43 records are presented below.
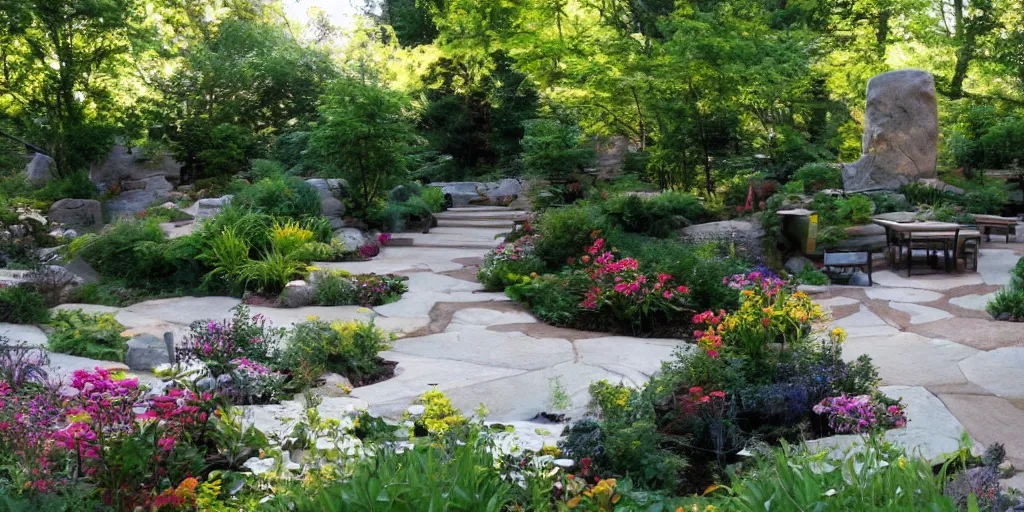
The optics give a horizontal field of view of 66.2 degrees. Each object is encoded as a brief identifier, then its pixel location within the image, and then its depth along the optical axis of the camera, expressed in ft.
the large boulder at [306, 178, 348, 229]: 39.45
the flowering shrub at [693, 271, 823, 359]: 15.20
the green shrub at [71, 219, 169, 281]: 27.86
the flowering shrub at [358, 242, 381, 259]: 34.60
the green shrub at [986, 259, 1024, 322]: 21.21
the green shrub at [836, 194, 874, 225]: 33.17
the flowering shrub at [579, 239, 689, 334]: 20.97
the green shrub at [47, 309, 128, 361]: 16.61
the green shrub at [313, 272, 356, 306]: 24.61
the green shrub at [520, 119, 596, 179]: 41.29
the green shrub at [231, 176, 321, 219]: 34.09
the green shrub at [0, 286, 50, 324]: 19.88
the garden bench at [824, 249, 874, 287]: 27.45
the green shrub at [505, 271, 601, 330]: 22.38
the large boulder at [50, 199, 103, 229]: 45.29
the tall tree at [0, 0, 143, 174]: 49.62
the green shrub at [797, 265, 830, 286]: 28.07
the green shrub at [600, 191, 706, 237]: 32.55
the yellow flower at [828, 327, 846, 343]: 14.45
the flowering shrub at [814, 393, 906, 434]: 12.09
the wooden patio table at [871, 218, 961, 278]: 28.40
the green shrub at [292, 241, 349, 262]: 29.12
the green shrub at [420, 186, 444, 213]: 48.18
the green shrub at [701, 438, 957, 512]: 7.41
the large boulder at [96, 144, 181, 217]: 49.96
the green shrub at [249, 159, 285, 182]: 42.16
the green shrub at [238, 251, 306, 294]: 25.98
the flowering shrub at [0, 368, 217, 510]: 9.14
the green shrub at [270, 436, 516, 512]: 7.57
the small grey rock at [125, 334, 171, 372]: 16.37
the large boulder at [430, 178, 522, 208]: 53.57
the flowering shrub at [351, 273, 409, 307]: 24.70
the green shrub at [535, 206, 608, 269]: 27.86
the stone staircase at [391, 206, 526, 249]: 38.91
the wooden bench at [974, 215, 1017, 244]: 33.81
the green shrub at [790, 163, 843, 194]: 39.73
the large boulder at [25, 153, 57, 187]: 51.19
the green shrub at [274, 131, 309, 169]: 55.67
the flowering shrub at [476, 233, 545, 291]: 26.81
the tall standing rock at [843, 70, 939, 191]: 39.93
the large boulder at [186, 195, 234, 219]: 39.33
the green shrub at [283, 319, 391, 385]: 16.12
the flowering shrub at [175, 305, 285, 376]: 14.84
